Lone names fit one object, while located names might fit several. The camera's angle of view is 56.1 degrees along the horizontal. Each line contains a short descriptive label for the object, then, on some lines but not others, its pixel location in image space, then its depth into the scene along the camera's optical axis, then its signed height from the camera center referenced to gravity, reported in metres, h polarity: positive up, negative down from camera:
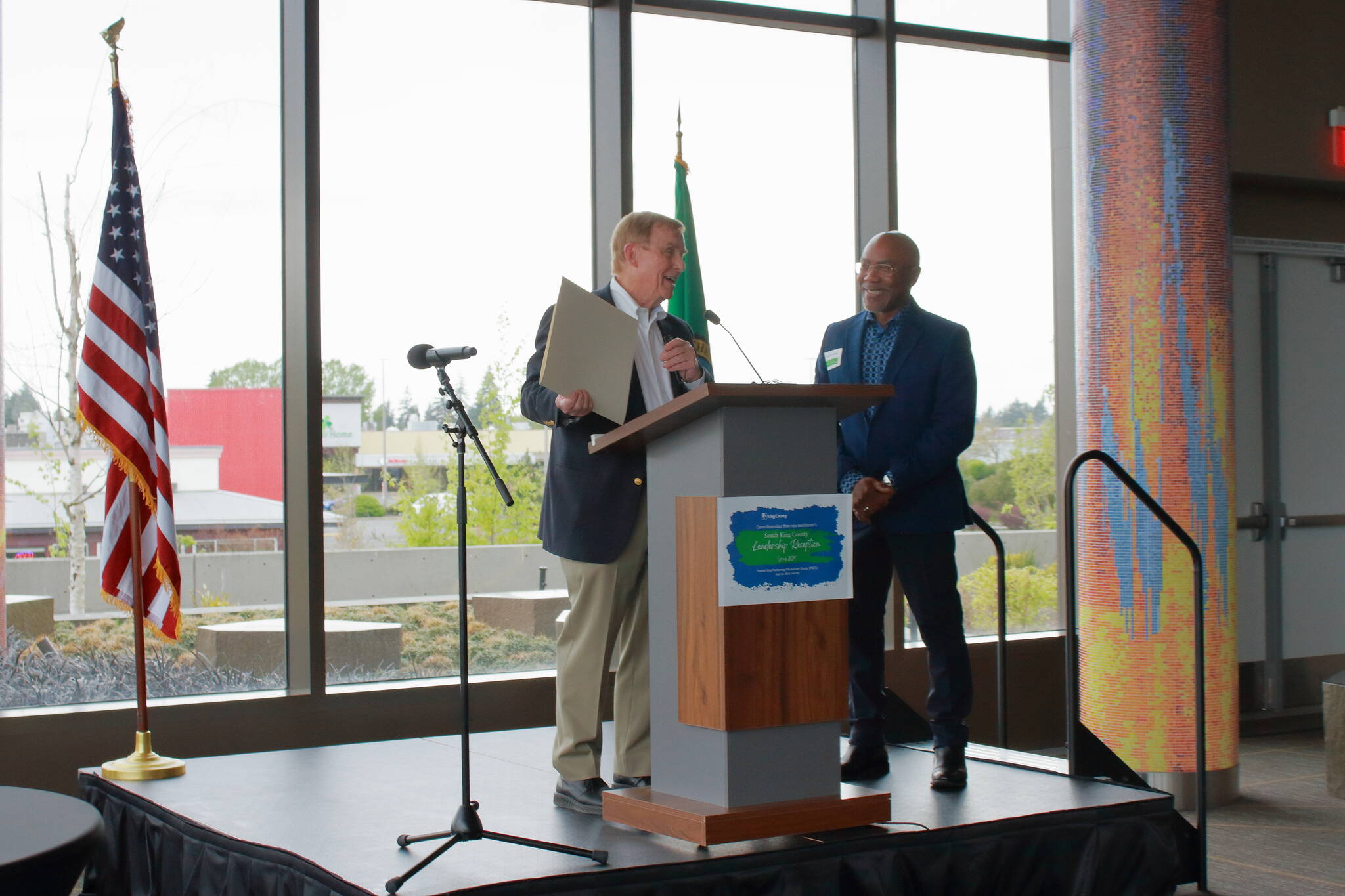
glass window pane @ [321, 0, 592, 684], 4.84 +0.82
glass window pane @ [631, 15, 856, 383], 5.44 +1.40
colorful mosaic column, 4.81 +0.40
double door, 6.27 +0.14
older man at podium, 3.17 -0.10
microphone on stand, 2.86 +0.30
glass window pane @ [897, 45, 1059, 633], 5.88 +1.09
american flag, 3.77 +0.29
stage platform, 2.71 -0.84
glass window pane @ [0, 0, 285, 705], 4.37 +0.66
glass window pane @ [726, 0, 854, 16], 5.67 +2.16
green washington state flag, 5.05 +0.81
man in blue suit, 3.51 +0.00
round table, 2.22 -0.65
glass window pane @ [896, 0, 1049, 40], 5.83 +2.19
